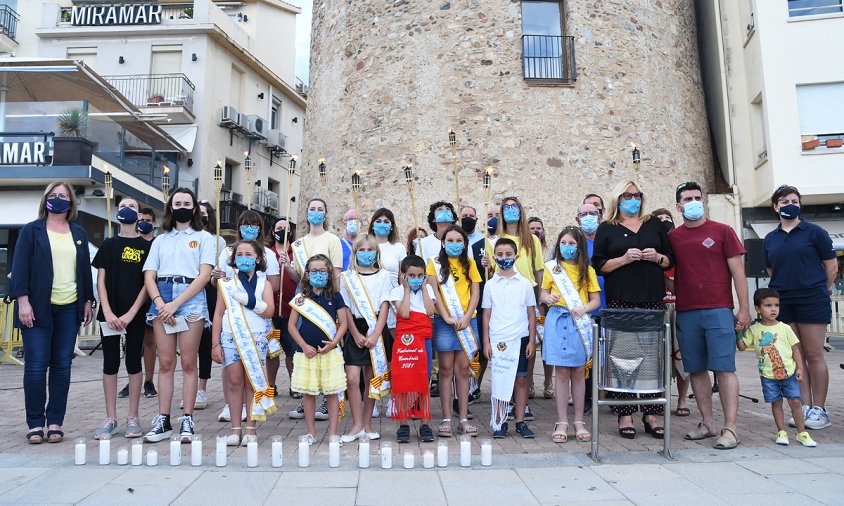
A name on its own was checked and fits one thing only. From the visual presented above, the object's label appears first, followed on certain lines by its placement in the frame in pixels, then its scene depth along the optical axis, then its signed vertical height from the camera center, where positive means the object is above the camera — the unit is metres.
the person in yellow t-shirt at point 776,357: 5.12 -0.35
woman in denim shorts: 5.29 +0.28
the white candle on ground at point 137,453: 4.46 -0.88
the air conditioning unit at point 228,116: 23.92 +7.64
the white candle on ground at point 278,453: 4.41 -0.90
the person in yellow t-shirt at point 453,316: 5.49 +0.03
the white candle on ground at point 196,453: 4.47 -0.89
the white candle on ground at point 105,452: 4.49 -0.88
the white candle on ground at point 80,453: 4.49 -0.89
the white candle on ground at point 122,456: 4.46 -0.90
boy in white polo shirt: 5.37 -0.11
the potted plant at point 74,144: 16.17 +4.53
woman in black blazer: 5.33 +0.23
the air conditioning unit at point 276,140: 26.84 +7.62
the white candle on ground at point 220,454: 4.43 -0.89
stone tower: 13.90 +4.73
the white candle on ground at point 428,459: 4.30 -0.93
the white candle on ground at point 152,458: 4.43 -0.91
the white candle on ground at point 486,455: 4.42 -0.93
